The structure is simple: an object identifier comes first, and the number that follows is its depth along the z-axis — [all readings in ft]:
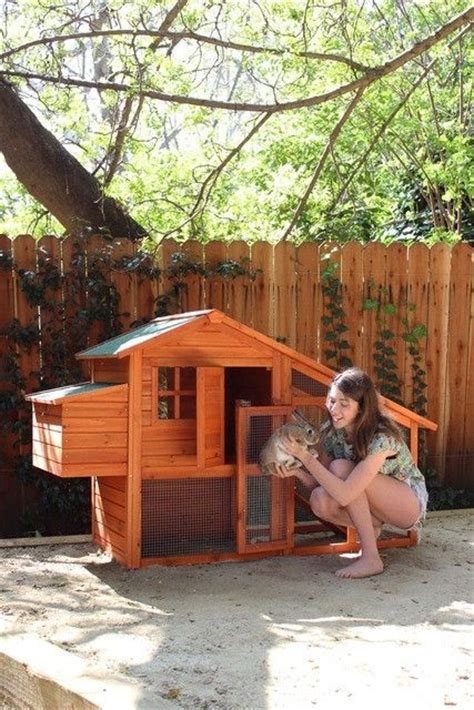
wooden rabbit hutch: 16.55
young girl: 16.43
